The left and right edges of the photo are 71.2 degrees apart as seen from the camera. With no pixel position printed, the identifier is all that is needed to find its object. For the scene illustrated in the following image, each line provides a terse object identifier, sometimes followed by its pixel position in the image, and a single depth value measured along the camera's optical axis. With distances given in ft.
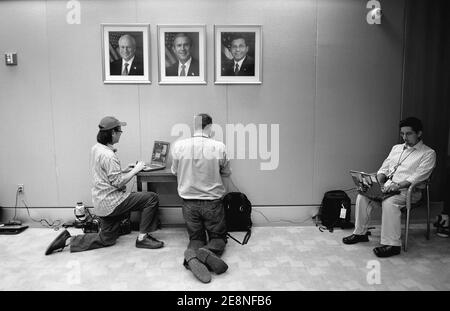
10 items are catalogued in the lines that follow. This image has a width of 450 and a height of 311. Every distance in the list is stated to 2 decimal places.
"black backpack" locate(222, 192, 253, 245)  12.94
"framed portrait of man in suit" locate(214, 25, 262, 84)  13.14
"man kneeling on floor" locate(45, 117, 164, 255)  10.84
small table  12.09
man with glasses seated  10.60
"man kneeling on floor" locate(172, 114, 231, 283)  10.69
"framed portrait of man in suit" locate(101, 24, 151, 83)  13.06
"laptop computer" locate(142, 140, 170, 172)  13.23
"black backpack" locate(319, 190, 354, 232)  12.92
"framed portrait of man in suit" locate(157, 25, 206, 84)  13.07
